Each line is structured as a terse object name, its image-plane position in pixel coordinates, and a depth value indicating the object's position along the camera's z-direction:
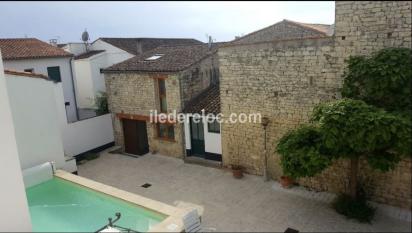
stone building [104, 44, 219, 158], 14.24
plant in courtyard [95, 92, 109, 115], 17.47
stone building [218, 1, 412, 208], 8.64
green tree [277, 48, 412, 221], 7.19
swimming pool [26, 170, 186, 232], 5.20
